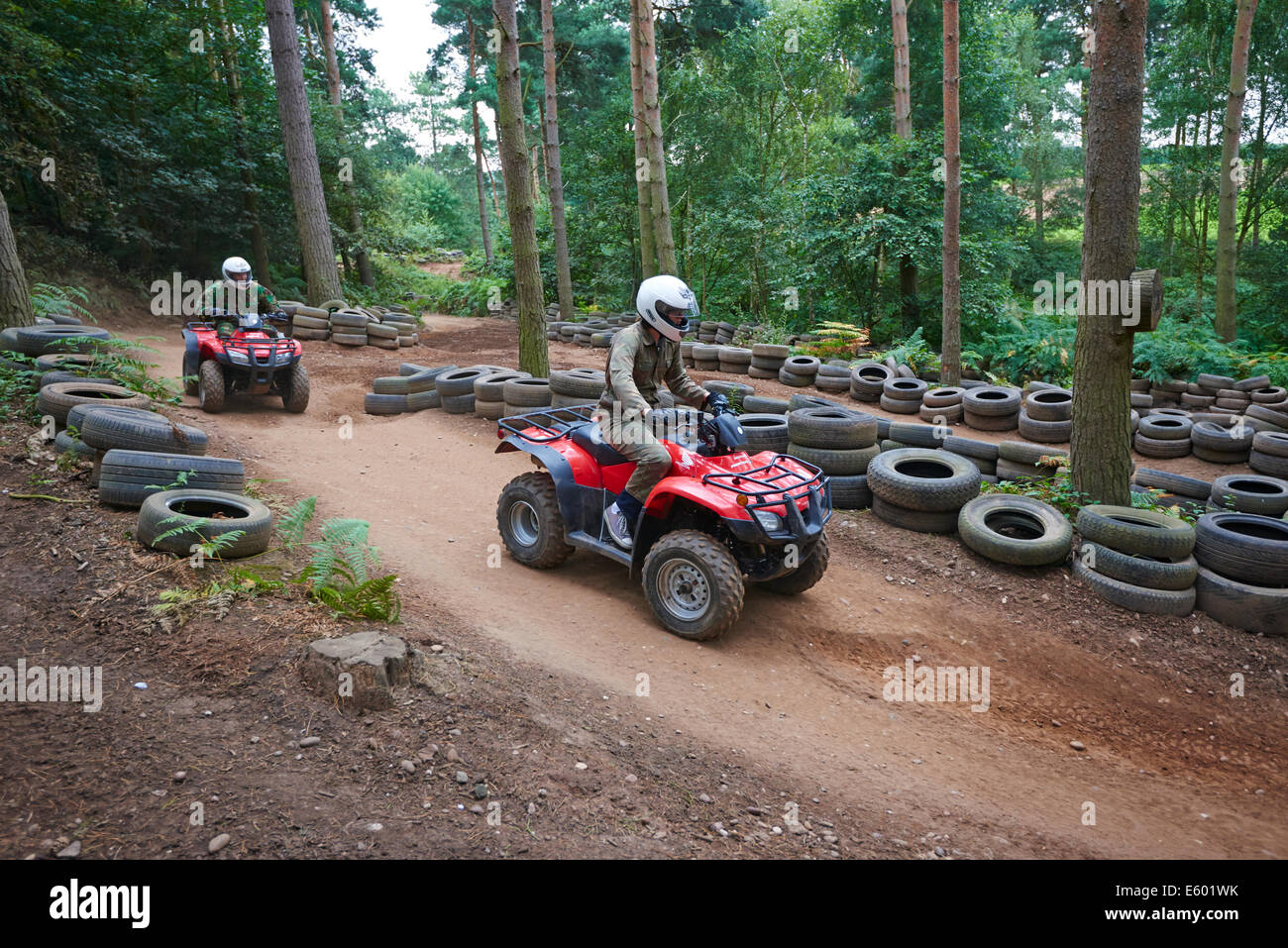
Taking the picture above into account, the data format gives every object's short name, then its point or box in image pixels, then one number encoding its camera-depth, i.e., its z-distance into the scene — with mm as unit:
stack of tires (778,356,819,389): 14141
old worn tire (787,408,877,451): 7512
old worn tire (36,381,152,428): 6469
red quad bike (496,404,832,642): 4922
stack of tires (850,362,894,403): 13062
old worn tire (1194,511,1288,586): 5707
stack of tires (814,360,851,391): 13672
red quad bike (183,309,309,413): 9969
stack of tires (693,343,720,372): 15531
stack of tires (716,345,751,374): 15117
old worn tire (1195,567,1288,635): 5602
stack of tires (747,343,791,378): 14633
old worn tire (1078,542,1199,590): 5828
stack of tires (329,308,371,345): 15617
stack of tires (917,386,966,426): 11883
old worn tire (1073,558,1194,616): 5793
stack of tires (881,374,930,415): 12445
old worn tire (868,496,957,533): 6965
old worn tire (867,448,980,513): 6906
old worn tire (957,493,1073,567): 6285
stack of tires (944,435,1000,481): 8281
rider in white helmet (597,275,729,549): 5250
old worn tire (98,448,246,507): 5301
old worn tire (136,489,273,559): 4699
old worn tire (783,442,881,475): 7551
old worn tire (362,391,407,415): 10820
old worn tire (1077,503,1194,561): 5914
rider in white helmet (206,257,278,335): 10141
